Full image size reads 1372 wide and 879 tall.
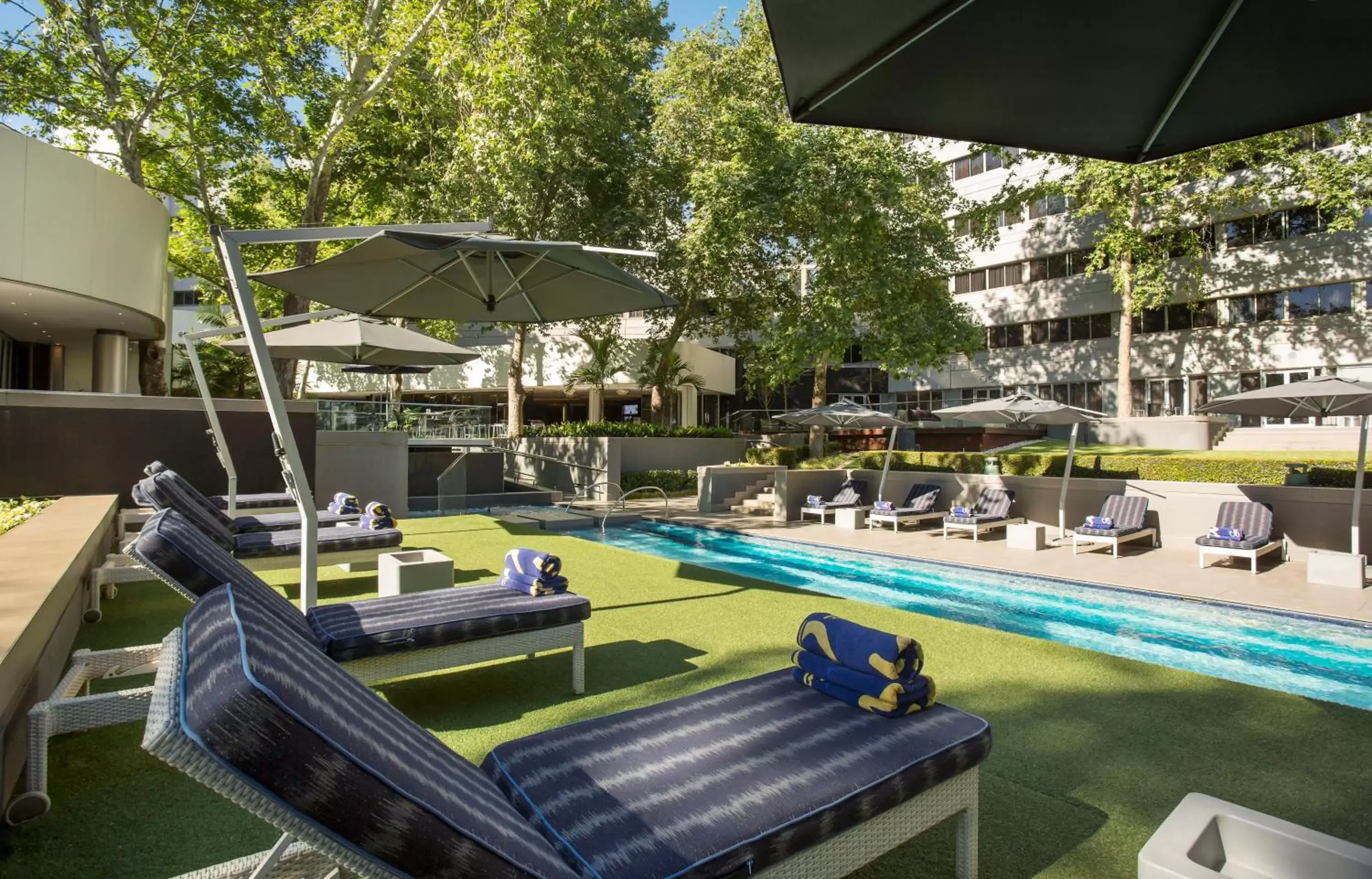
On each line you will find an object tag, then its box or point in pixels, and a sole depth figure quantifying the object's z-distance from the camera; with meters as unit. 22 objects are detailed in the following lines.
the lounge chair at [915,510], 14.31
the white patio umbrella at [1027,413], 12.62
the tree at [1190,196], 23.67
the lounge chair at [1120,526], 11.26
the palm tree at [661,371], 25.53
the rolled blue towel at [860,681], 3.00
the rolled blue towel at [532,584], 5.04
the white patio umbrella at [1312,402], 9.12
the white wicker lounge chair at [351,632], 3.26
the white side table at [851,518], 14.71
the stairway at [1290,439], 22.83
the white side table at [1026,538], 11.77
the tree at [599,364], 26.16
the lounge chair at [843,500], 15.54
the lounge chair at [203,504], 5.68
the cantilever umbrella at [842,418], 15.85
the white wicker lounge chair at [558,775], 1.45
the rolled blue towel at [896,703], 3.00
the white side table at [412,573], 6.11
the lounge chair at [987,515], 13.01
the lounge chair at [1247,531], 9.85
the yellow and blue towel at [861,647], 3.02
